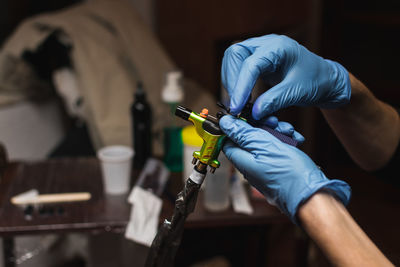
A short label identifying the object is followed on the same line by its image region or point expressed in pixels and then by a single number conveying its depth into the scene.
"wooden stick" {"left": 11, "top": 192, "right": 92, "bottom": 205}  1.28
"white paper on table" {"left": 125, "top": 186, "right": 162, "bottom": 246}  1.21
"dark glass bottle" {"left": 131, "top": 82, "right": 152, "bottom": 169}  1.44
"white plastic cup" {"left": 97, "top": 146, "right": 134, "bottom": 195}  1.31
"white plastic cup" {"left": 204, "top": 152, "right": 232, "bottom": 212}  1.27
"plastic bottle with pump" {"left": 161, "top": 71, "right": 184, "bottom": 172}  1.55
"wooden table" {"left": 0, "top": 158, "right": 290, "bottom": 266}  1.20
